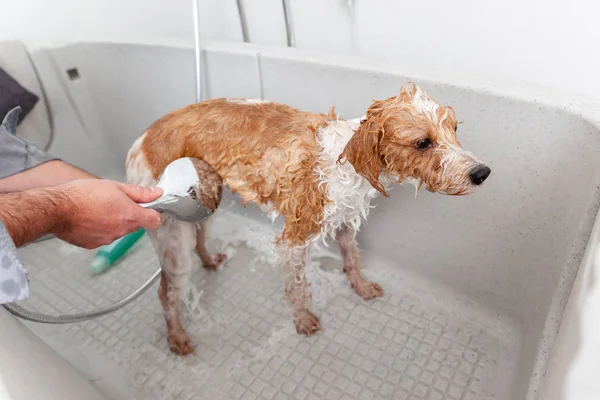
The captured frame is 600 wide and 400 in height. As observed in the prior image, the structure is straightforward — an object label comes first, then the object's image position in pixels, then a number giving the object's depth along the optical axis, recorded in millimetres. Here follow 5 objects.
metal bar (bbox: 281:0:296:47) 1704
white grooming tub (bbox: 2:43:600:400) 1131
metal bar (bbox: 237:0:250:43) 1801
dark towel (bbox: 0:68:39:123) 1595
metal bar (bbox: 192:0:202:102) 1527
